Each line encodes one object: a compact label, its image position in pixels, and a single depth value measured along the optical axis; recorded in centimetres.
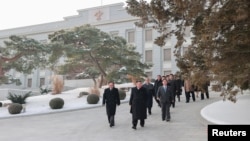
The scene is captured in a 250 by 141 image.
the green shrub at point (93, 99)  2211
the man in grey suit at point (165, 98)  1244
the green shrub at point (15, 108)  1970
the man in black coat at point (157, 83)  1561
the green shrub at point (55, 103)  2064
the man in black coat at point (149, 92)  1430
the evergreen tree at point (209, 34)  735
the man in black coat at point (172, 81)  1758
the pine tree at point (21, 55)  2424
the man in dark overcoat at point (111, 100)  1229
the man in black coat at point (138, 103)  1145
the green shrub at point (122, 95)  2353
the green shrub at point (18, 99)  2416
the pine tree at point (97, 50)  2700
